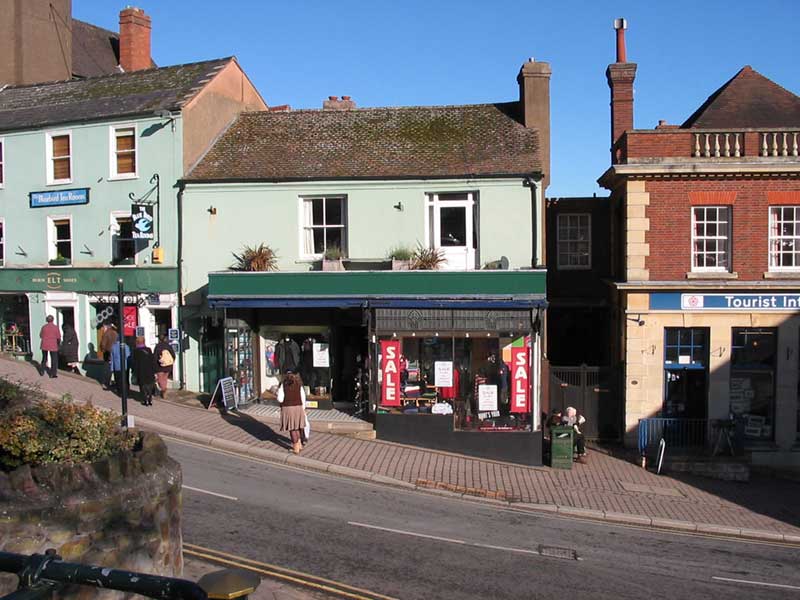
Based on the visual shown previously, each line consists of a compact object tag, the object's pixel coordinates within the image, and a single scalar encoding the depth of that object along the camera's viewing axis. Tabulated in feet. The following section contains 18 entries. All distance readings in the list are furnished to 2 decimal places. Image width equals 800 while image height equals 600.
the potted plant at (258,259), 67.67
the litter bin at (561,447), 60.76
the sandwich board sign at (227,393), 65.57
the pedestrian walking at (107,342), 70.95
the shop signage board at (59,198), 76.28
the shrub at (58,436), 24.53
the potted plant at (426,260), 65.46
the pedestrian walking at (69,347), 73.10
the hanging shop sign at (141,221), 71.51
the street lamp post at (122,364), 51.18
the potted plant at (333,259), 67.56
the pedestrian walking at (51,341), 67.82
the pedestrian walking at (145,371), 64.28
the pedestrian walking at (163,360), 66.85
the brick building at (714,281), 65.92
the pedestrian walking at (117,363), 66.44
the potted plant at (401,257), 65.92
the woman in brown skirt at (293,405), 53.83
